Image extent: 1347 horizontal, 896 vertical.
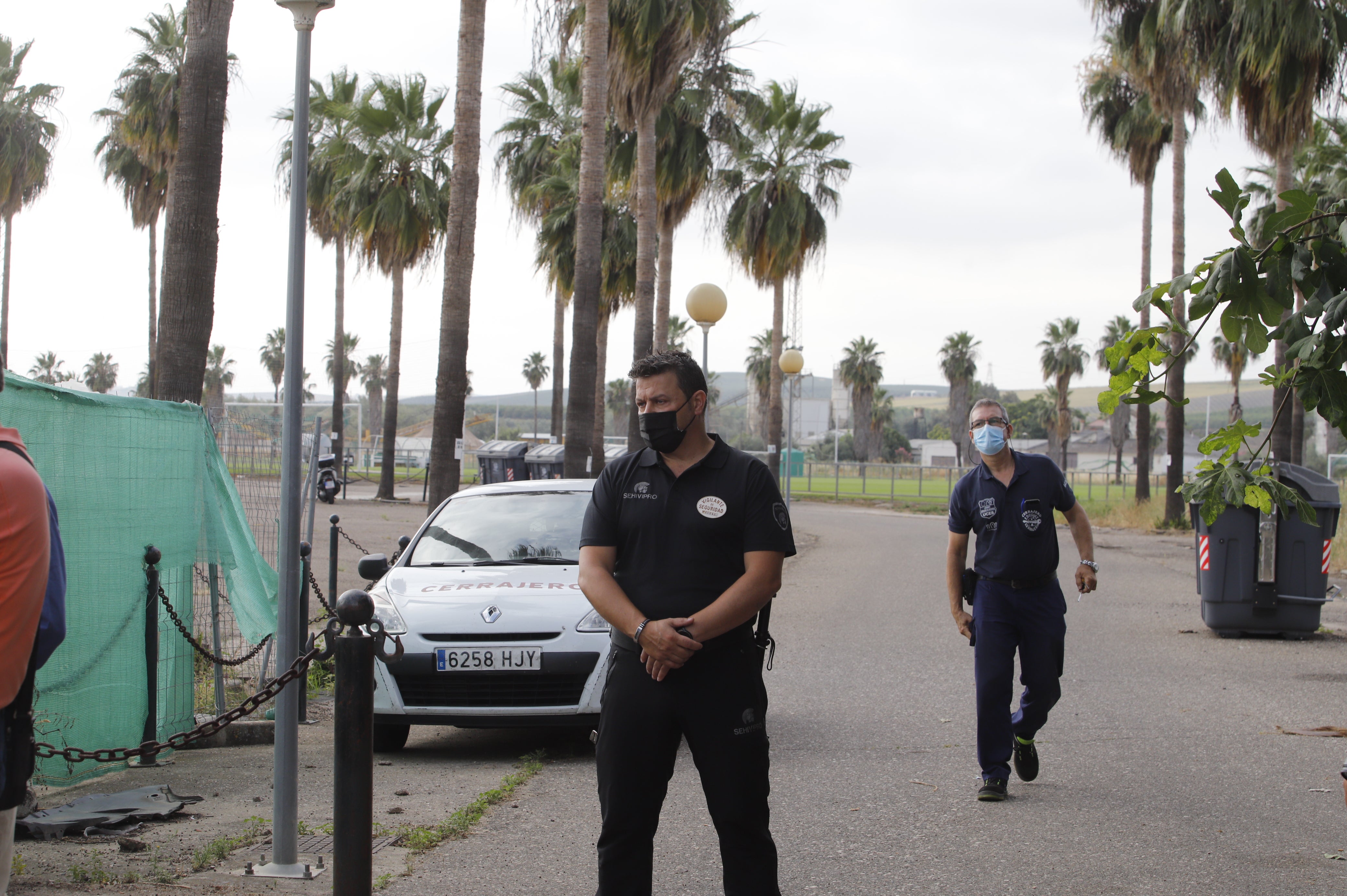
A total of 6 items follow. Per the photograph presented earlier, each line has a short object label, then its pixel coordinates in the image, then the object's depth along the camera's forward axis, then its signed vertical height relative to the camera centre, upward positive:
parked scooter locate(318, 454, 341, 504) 32.06 -1.46
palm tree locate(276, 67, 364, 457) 31.50 +7.43
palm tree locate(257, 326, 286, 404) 115.00 +6.84
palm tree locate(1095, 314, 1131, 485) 74.56 +3.27
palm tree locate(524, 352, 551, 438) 131.38 +7.19
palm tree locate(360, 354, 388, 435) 137.50 +6.01
